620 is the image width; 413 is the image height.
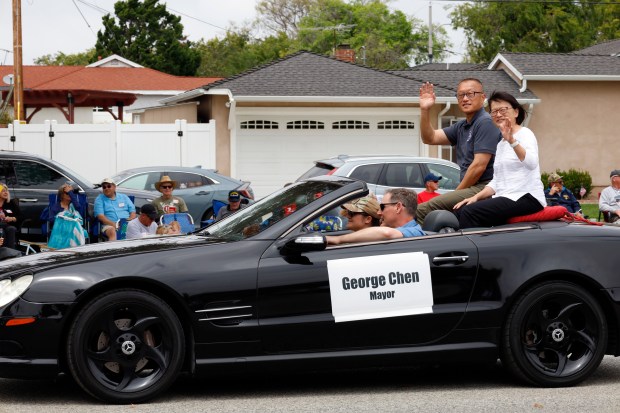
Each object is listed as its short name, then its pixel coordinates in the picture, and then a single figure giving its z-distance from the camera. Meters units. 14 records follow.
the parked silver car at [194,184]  19.30
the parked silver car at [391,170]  16.73
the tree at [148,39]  72.88
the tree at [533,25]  59.03
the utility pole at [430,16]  62.41
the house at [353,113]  27.83
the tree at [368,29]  76.19
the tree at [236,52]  78.44
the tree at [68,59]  92.21
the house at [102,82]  52.25
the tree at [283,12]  84.50
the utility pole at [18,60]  26.72
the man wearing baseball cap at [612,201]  18.08
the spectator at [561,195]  17.61
